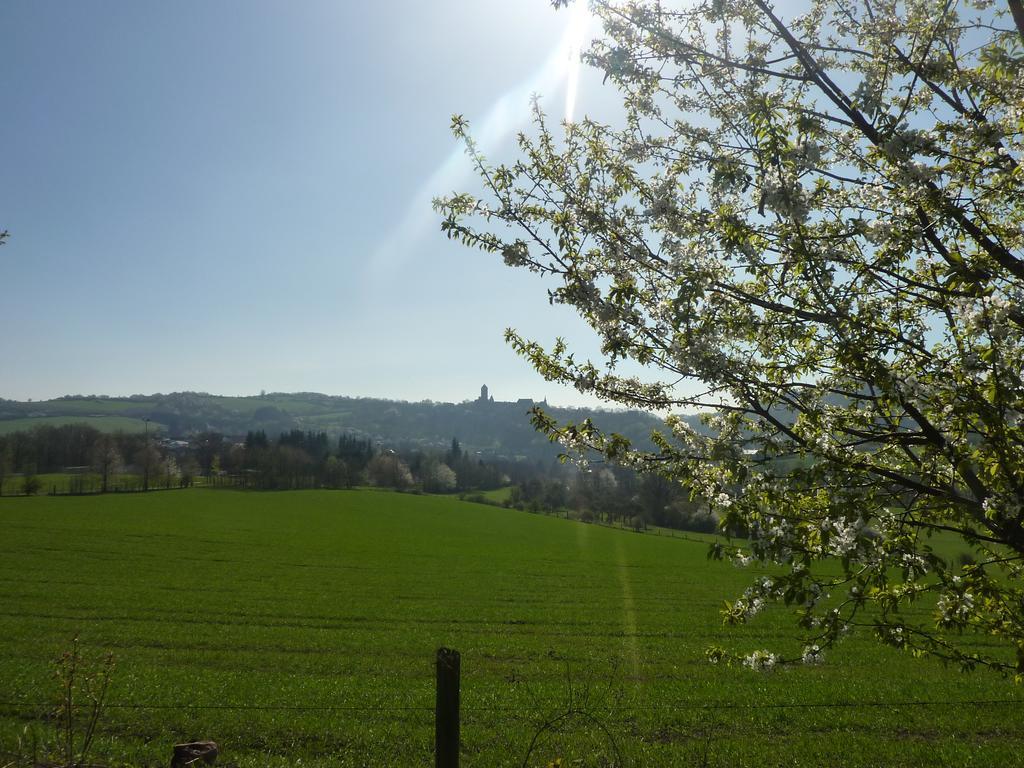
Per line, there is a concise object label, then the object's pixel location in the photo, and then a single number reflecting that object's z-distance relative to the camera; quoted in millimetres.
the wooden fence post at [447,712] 3562
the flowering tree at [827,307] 3230
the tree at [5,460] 81444
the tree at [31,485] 73500
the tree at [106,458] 83206
